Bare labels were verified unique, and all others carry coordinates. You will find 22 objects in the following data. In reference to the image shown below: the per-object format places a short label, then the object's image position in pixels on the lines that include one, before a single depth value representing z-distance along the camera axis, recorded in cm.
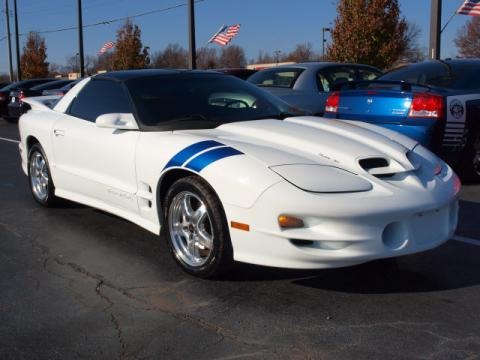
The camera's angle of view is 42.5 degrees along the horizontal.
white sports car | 339
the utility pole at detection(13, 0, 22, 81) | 4066
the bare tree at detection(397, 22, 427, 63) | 5783
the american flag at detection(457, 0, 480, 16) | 1461
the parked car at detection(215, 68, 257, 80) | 1423
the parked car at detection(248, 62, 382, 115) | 913
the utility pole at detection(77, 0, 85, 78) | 2961
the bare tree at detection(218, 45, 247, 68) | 8541
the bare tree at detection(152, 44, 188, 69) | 6662
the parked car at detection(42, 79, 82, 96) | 1559
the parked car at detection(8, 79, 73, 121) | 1712
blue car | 636
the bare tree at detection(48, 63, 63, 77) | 8662
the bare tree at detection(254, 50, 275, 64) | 9838
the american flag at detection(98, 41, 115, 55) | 2888
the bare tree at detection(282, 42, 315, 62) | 8444
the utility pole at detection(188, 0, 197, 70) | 1973
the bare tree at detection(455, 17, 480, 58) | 6141
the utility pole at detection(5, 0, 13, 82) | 4390
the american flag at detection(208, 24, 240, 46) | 2434
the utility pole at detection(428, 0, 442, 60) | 1351
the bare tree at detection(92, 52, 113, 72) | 6562
